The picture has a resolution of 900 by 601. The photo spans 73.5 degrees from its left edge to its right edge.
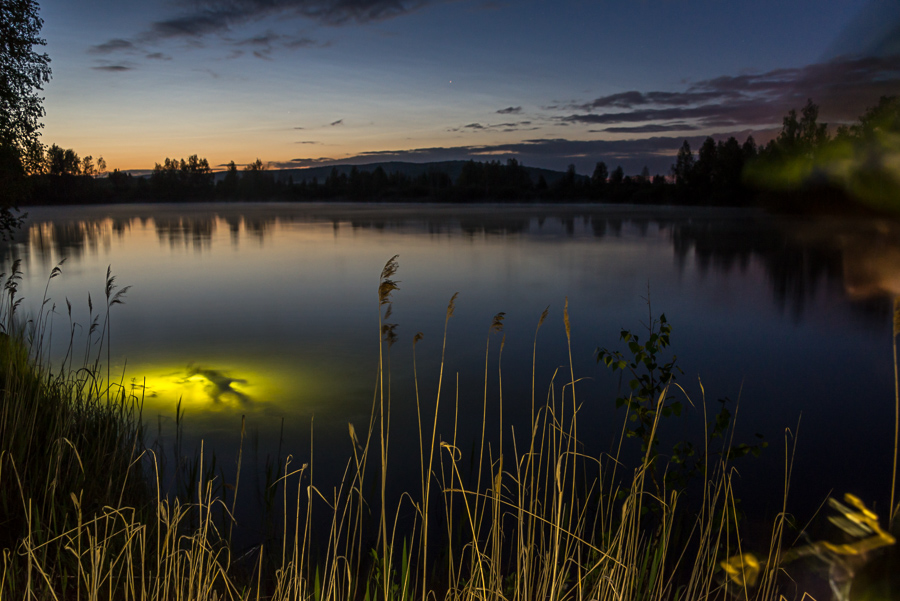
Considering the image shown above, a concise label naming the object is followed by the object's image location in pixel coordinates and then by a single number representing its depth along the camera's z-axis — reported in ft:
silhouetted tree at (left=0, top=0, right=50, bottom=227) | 28.94
